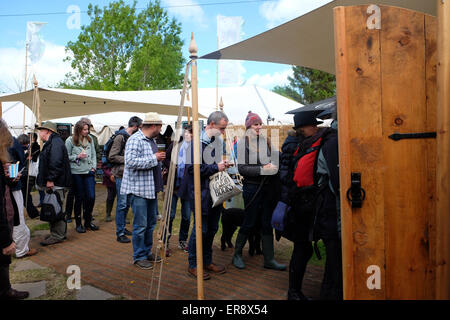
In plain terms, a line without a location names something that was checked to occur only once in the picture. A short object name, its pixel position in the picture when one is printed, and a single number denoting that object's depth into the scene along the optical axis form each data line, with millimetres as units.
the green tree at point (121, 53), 21062
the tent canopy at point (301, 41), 3480
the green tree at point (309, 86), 27817
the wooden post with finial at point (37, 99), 6457
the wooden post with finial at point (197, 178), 2688
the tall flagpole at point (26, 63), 8305
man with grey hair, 3641
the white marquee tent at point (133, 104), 8375
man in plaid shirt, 4090
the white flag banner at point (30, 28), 6989
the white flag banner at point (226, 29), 4223
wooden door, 2205
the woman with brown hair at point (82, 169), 5918
